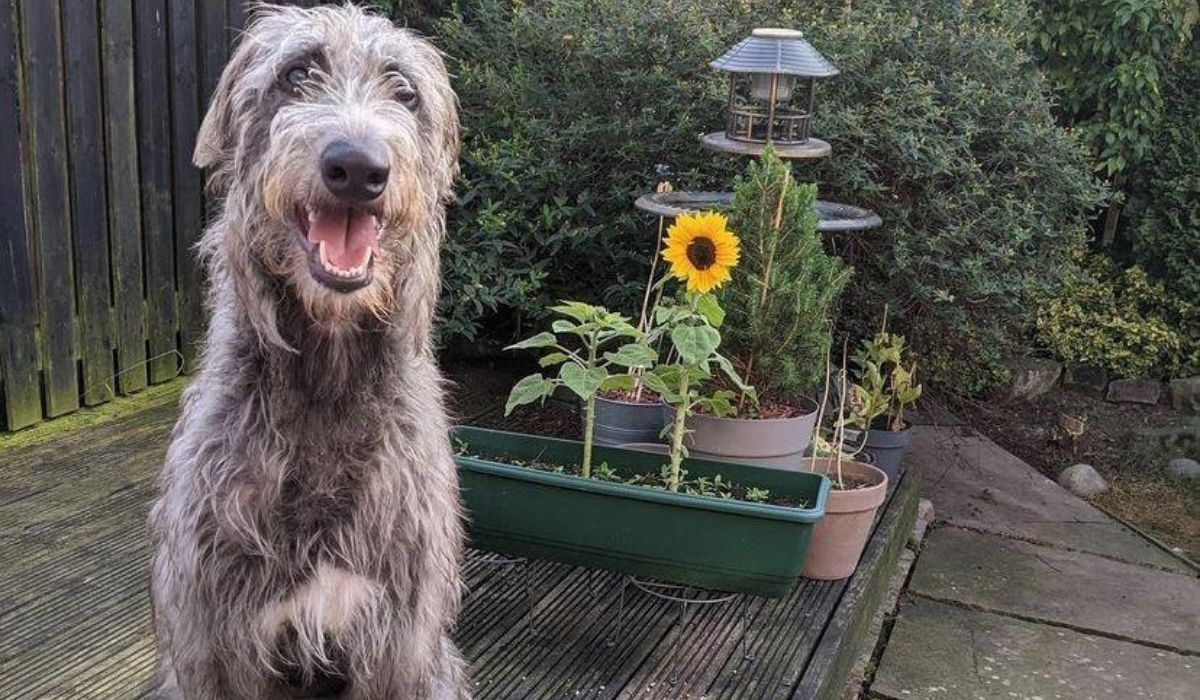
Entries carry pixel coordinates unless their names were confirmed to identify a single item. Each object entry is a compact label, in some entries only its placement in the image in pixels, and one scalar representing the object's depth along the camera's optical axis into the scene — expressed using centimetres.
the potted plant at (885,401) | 418
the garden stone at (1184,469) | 628
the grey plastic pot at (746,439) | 336
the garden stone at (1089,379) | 720
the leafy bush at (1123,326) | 698
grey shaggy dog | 180
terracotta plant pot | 343
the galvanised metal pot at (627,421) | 360
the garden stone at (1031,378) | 707
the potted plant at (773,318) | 339
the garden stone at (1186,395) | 711
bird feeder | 359
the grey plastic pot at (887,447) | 455
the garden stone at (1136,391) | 716
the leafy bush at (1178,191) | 696
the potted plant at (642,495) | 290
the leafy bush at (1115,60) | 677
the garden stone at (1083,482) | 589
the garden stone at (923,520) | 490
